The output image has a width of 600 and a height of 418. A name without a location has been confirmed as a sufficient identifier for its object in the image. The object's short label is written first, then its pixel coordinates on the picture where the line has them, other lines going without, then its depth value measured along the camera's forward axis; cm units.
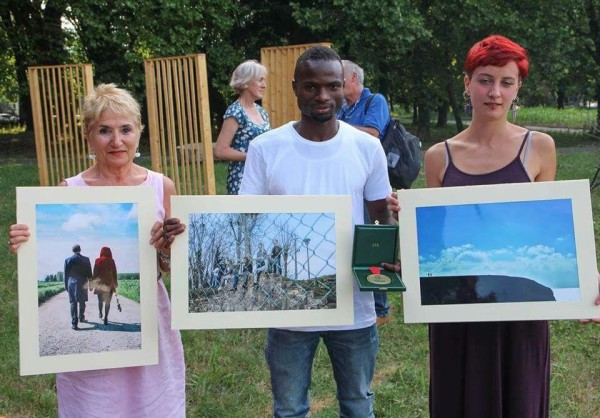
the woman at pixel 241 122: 472
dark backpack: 469
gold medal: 219
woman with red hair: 231
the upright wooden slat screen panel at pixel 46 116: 1106
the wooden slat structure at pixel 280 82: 819
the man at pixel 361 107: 462
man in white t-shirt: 235
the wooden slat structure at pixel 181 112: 844
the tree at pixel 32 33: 1781
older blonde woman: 236
